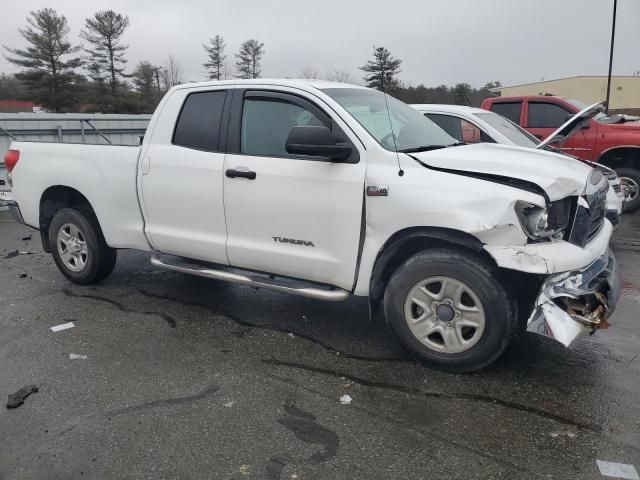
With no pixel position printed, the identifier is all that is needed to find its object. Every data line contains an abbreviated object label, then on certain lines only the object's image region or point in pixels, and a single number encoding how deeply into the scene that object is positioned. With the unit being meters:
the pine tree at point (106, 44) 49.41
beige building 61.00
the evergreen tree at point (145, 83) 47.03
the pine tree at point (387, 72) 41.47
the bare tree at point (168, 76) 53.65
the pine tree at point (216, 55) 58.53
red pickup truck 9.20
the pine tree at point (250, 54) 56.19
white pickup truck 3.27
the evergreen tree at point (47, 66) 45.69
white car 6.83
